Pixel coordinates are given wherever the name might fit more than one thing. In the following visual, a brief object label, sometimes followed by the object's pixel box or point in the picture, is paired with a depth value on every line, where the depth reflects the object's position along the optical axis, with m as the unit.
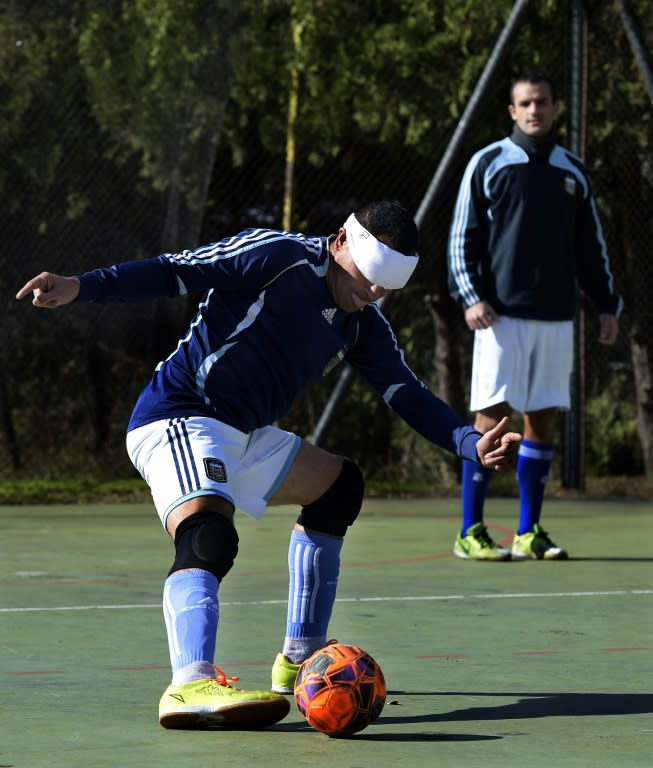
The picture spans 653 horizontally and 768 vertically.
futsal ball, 7.95
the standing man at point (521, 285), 15.92
